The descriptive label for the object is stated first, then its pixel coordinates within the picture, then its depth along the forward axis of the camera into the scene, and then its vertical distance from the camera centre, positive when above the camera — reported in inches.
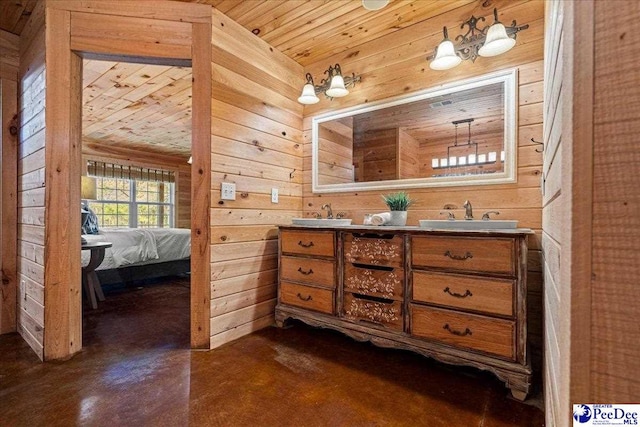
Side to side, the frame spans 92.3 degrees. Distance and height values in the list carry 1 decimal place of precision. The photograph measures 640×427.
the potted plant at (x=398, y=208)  83.0 +1.6
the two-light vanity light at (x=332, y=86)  97.2 +41.5
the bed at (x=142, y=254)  136.6 -19.9
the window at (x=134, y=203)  231.6 +7.3
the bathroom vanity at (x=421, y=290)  59.1 -17.6
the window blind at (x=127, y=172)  221.8 +31.2
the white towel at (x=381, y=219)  83.3 -1.4
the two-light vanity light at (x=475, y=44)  69.1 +41.5
